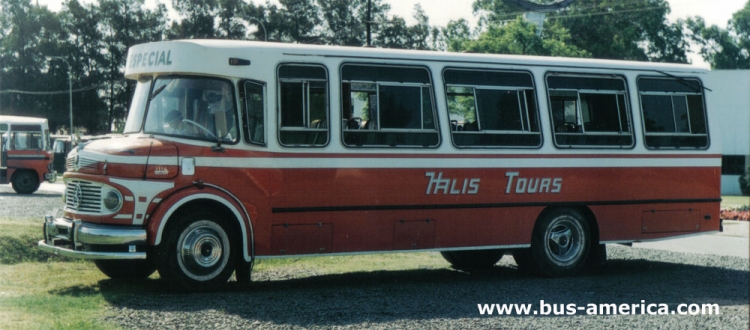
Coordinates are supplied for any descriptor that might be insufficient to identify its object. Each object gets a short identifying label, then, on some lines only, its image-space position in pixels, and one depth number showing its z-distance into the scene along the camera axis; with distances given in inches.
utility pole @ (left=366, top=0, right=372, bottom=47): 1545.3
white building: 1788.9
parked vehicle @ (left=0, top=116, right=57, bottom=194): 1368.1
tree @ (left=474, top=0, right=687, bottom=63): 2491.4
